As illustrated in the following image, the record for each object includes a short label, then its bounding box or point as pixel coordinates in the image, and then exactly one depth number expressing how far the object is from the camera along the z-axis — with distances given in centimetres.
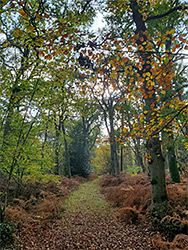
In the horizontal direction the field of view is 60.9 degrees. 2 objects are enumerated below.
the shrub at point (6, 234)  357
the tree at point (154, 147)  451
